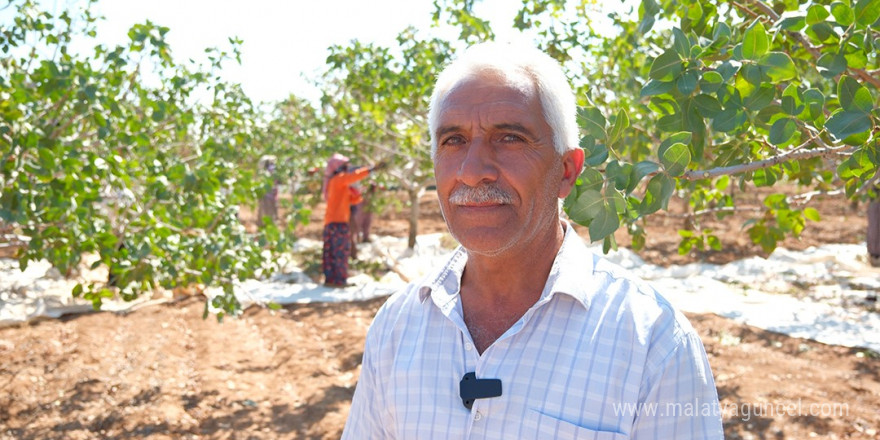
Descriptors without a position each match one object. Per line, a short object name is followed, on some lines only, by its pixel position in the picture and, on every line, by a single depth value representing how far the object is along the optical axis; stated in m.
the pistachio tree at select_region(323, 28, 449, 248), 5.95
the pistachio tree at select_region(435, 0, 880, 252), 1.35
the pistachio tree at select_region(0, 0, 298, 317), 2.78
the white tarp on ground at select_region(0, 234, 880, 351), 5.94
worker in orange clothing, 7.90
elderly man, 1.17
